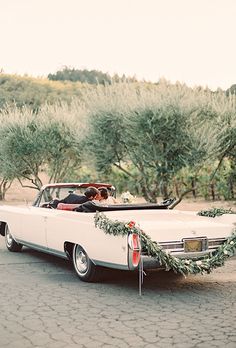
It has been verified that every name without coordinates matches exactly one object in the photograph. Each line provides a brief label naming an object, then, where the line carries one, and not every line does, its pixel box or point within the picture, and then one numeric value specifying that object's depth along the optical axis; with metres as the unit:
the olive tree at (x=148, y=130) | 19.28
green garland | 6.79
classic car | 6.97
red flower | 6.83
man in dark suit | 9.19
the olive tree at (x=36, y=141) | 28.41
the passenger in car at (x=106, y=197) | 9.64
